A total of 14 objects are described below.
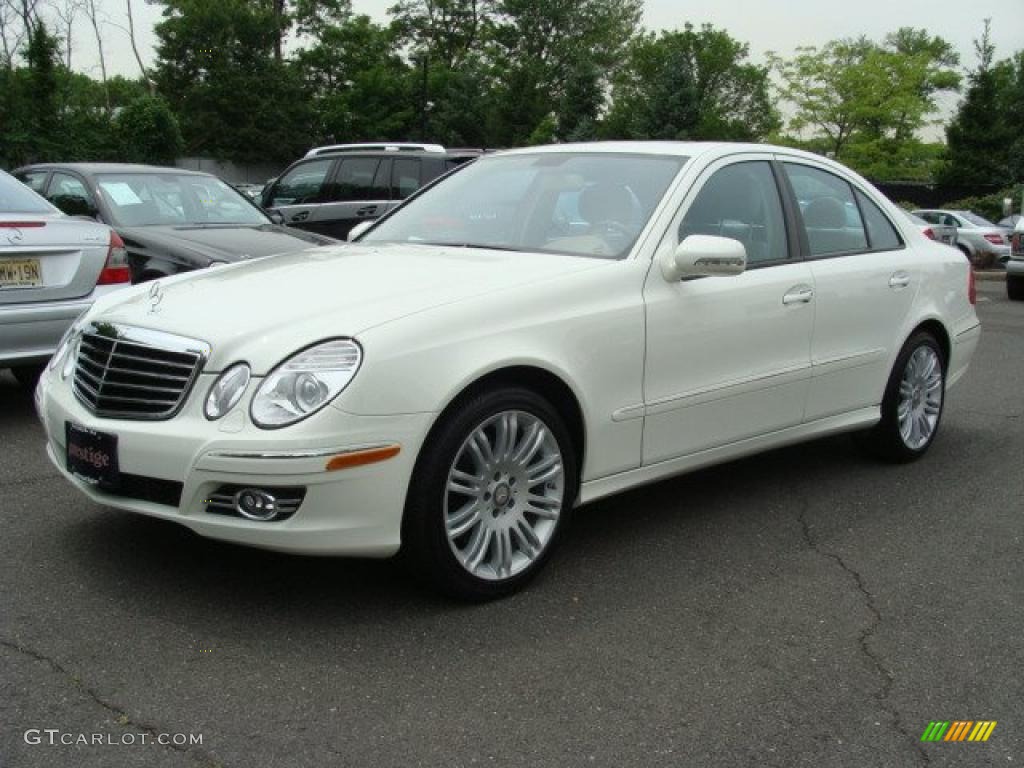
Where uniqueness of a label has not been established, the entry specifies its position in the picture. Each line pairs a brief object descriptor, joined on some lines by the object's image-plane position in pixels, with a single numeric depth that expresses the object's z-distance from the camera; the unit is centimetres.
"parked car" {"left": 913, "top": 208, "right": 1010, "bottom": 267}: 2441
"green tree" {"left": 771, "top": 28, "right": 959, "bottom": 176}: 4862
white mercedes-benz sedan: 328
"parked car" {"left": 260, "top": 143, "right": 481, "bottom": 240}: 1209
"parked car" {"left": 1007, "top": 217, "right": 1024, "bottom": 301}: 1628
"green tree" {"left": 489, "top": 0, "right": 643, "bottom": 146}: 6619
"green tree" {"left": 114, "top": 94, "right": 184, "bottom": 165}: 3391
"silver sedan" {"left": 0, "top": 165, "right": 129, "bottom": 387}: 575
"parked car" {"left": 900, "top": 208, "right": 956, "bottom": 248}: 2284
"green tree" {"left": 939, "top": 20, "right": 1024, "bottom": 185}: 4122
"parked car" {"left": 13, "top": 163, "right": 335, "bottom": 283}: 775
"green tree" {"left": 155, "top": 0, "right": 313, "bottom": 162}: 5881
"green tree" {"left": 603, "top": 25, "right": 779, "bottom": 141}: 6519
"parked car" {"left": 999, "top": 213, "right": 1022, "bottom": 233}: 2623
